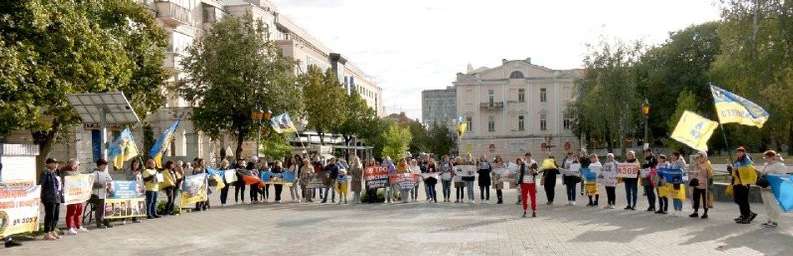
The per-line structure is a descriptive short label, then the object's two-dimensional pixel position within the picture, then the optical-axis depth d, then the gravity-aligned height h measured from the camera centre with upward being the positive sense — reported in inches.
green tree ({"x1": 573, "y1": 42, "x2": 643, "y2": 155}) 2618.1 +203.6
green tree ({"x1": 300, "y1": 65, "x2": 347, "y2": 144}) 2465.6 +160.1
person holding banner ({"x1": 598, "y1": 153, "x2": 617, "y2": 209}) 901.8 -39.7
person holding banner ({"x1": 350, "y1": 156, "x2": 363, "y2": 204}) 1035.3 -39.9
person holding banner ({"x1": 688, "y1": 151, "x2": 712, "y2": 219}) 738.8 -33.7
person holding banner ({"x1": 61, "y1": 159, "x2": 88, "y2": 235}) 681.0 -52.3
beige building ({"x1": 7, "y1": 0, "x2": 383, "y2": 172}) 1791.3 +112.8
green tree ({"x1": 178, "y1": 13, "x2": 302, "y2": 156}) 1675.7 +161.9
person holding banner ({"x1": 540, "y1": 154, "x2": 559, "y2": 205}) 928.9 -37.3
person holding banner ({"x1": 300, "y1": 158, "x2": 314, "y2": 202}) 1072.2 -35.8
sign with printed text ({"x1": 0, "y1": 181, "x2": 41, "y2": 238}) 574.2 -41.4
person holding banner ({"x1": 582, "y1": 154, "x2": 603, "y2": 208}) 933.8 -45.6
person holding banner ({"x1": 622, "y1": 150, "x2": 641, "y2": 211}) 867.7 -45.4
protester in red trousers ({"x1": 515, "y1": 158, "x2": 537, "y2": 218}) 784.3 -37.2
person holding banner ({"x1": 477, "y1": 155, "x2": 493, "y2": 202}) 1004.6 -33.4
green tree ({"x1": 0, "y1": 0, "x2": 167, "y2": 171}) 872.9 +118.0
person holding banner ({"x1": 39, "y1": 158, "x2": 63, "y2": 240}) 633.0 -35.3
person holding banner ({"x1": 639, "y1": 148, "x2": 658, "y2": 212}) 838.5 -34.3
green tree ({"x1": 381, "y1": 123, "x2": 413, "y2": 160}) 3614.7 +32.7
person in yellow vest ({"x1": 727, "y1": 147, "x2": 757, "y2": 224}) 686.5 -34.8
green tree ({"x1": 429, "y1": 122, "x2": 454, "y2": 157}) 4581.7 +39.0
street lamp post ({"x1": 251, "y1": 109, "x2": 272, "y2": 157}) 1498.5 +70.2
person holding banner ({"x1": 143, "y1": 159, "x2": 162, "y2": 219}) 818.2 -35.6
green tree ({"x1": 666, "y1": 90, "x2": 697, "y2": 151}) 2463.1 +124.3
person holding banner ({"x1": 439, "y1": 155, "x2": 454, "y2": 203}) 1045.8 -40.7
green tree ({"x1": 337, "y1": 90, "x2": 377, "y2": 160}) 3196.4 +129.8
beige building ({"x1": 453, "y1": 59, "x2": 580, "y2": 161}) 3944.4 +202.7
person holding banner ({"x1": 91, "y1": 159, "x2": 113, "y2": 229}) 732.7 -36.3
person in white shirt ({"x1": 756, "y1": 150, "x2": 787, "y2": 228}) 652.1 -44.6
